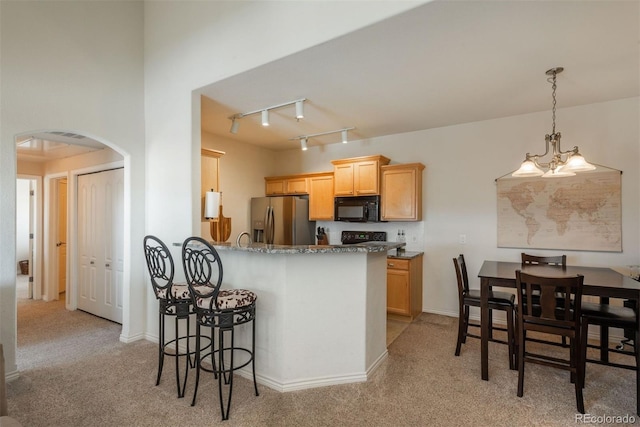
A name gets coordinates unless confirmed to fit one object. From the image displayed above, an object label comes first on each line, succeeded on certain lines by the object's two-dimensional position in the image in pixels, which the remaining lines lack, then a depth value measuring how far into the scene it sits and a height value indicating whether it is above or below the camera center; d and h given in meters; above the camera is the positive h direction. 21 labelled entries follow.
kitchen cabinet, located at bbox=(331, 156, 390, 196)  4.75 +0.57
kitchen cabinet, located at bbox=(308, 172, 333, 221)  5.29 +0.26
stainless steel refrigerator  5.18 -0.14
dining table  2.35 -0.57
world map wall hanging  3.56 +0.00
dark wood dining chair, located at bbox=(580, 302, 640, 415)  2.38 -0.84
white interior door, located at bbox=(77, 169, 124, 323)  4.15 -0.43
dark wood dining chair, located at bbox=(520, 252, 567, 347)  3.47 -0.54
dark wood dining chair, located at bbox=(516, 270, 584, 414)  2.26 -0.82
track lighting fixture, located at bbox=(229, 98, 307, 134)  3.34 +1.22
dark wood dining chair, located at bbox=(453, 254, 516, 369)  2.81 -0.87
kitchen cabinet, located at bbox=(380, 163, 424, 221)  4.53 +0.29
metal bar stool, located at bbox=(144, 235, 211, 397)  2.57 -0.70
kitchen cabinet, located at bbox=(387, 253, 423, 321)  4.16 -1.02
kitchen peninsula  2.52 -0.84
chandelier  2.64 +0.41
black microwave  4.80 +0.05
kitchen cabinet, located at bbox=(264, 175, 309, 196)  5.55 +0.49
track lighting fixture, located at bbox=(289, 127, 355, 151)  4.45 +1.20
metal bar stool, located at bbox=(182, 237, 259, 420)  2.25 -0.69
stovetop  4.98 -0.40
